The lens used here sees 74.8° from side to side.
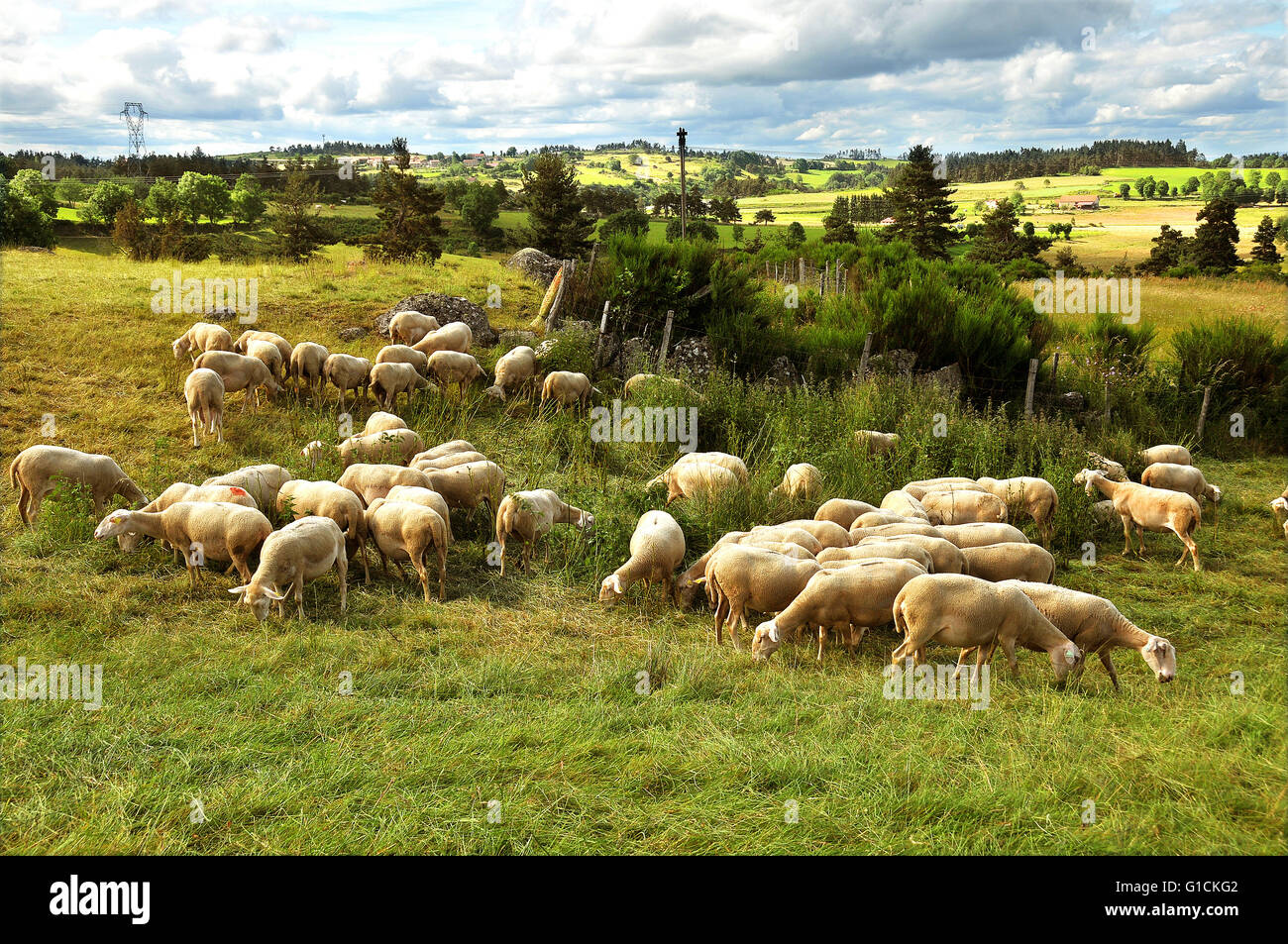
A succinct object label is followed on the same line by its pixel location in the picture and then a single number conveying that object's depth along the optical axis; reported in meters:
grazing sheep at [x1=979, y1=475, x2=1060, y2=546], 10.85
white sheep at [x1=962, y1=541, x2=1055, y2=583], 8.44
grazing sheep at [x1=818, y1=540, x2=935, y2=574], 7.98
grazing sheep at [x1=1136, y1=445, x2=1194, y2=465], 13.31
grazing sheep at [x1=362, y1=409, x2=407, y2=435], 11.69
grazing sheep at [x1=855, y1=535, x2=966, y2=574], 8.25
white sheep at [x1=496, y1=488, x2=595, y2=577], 9.28
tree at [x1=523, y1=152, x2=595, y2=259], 42.72
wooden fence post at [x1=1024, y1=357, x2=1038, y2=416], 14.94
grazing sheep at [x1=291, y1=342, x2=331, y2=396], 13.88
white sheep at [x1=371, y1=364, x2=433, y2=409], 13.67
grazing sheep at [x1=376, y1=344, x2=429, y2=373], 14.23
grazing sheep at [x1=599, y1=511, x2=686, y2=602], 8.47
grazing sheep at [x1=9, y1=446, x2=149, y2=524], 9.54
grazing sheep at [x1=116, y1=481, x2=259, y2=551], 8.71
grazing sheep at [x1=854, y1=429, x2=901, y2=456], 12.25
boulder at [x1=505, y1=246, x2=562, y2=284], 23.41
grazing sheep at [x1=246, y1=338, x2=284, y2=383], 13.87
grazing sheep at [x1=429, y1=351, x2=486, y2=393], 14.59
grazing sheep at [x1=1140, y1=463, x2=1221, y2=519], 12.06
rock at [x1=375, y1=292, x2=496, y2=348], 17.47
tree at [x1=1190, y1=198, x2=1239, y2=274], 49.81
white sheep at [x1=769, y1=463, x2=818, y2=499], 10.62
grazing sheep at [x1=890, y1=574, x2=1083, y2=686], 6.81
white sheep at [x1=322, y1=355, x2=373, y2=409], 13.73
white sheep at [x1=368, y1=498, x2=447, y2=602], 8.44
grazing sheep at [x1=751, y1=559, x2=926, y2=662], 7.24
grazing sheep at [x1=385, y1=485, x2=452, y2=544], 9.02
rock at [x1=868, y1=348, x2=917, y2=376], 16.84
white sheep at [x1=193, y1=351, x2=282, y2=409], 12.88
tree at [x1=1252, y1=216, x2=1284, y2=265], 49.18
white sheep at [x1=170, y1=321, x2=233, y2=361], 14.11
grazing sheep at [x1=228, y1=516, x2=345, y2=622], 7.61
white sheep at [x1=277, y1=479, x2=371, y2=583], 8.84
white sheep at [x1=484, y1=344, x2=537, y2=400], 14.74
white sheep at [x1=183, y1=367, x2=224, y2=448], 11.90
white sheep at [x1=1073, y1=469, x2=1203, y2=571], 10.41
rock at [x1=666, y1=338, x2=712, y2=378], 16.61
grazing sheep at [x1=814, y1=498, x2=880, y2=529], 9.67
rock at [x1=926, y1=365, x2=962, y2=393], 16.47
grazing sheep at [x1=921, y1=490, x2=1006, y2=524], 10.16
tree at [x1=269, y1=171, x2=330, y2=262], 46.97
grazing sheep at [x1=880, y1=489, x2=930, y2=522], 9.67
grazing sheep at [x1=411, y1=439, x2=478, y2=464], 11.06
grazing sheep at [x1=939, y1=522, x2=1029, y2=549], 8.91
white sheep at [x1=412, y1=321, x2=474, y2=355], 15.47
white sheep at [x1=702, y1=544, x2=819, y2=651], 7.73
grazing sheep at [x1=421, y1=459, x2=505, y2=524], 10.03
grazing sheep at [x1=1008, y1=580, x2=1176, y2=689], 7.07
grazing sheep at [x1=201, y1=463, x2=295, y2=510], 9.52
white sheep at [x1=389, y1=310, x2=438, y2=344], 16.20
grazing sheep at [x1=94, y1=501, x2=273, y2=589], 8.25
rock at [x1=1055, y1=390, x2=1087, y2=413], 16.12
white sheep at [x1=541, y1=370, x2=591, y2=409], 14.22
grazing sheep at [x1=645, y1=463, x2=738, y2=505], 10.28
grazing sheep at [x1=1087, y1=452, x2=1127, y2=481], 12.62
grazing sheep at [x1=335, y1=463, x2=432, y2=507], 9.75
